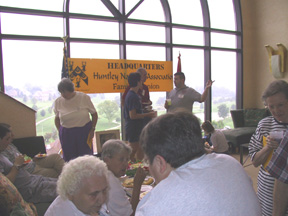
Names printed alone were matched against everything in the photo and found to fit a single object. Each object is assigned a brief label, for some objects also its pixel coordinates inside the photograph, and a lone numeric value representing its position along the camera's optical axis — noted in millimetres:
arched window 4316
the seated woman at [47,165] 2762
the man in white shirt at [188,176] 692
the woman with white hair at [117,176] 1561
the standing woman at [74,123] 3348
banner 4473
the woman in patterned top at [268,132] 1387
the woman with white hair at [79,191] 1261
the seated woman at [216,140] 3967
